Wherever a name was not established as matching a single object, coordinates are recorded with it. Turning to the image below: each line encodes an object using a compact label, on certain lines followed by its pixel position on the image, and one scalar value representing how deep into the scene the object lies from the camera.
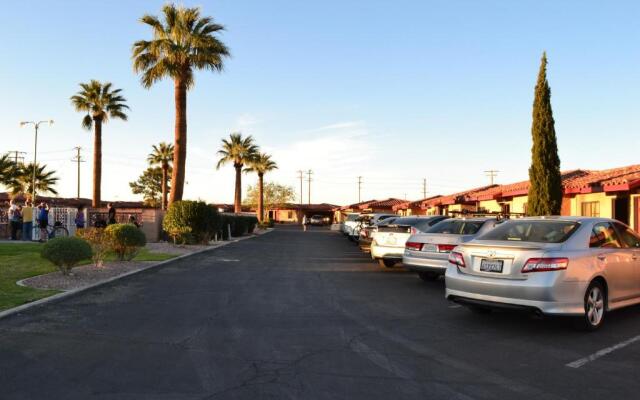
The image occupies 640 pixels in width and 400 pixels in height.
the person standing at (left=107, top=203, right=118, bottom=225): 22.32
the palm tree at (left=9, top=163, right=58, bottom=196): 44.69
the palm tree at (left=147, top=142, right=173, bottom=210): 61.66
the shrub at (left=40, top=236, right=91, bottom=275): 10.80
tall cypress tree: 20.25
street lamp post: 41.88
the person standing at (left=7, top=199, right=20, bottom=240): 22.19
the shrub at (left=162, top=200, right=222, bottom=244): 22.89
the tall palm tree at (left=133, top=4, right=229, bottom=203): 26.28
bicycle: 22.34
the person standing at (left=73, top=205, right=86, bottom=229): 23.53
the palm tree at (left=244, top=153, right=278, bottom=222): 62.72
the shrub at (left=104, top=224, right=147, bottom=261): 13.84
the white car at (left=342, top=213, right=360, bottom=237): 30.30
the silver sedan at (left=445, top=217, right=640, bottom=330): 6.41
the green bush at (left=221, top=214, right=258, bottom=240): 31.55
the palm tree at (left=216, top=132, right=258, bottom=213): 54.78
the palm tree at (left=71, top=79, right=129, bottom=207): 36.34
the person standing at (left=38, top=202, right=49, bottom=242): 21.78
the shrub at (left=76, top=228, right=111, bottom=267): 12.68
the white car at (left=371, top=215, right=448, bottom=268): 13.37
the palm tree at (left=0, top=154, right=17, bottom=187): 37.92
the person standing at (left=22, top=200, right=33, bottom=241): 22.19
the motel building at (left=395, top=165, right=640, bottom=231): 16.59
